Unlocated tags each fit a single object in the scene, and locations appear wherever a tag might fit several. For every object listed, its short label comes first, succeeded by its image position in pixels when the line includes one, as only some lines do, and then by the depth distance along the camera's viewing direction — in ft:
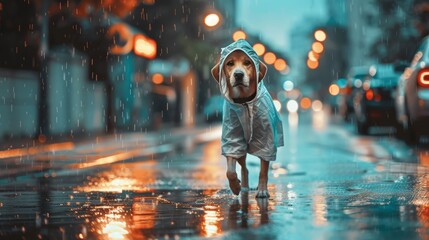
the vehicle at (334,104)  187.42
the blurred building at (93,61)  80.53
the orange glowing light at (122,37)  98.12
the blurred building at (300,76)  579.36
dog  28.60
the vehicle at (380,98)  73.56
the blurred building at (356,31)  295.89
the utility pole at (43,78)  79.82
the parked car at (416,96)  49.32
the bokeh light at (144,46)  110.57
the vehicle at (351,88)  101.35
